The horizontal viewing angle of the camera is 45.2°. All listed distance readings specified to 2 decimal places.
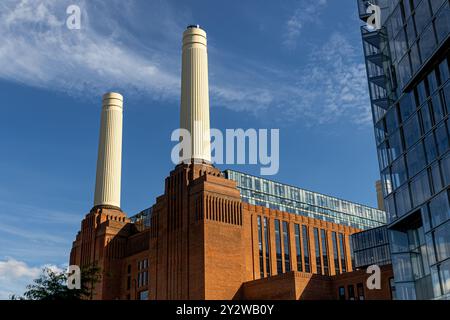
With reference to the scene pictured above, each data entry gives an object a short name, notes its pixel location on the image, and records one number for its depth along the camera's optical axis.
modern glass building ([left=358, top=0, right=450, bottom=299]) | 36.03
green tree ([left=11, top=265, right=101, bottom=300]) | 50.66
